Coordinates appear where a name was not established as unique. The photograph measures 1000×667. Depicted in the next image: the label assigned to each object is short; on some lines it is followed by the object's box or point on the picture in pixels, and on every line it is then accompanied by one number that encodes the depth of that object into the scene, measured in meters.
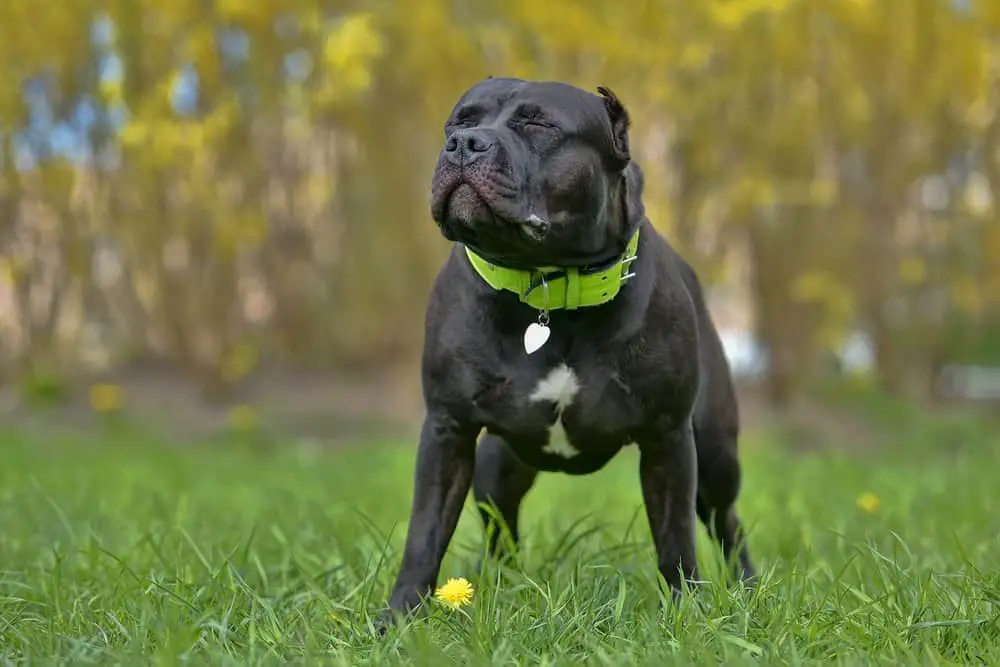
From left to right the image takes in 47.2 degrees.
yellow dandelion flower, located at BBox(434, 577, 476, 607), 2.45
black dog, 2.52
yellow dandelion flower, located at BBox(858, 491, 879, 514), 4.14
